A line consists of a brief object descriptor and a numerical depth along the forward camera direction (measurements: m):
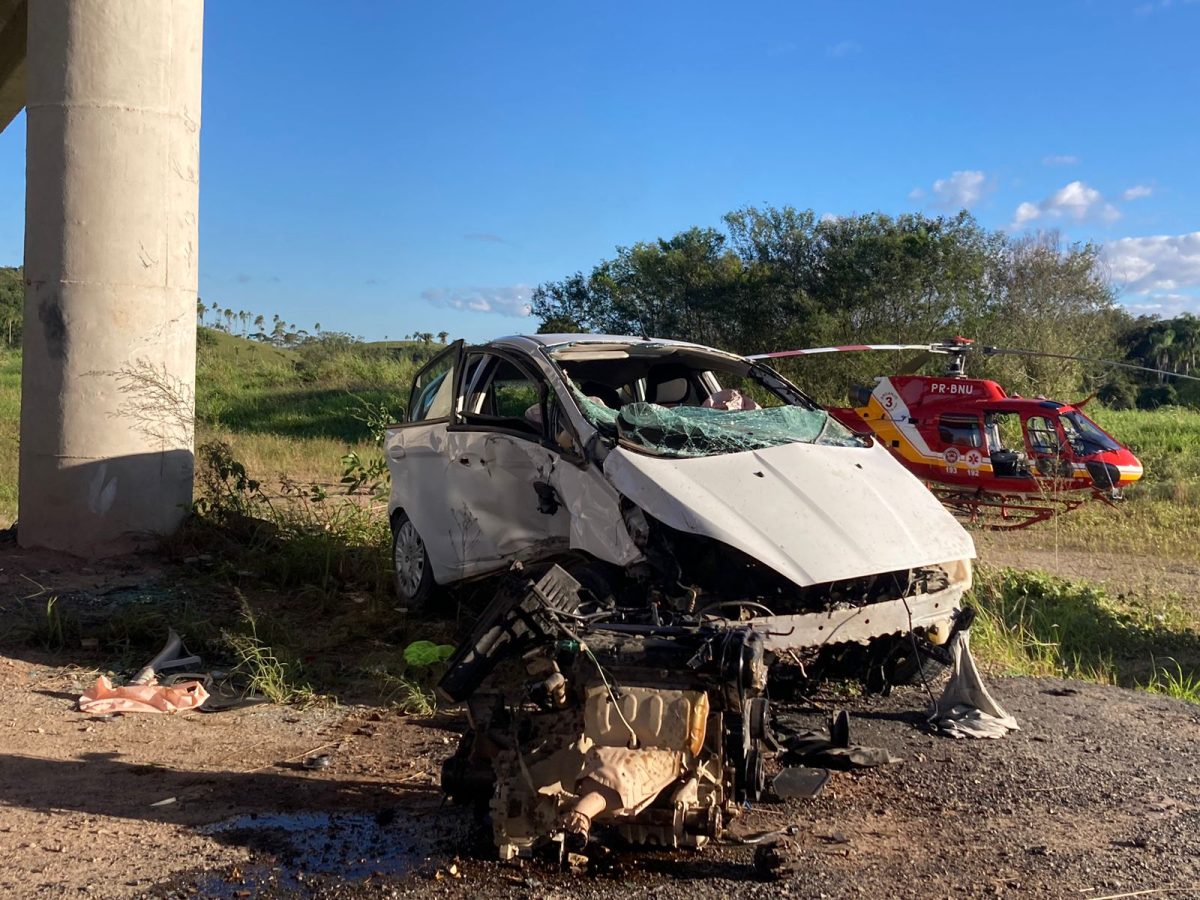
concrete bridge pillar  8.61
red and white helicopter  15.52
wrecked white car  4.75
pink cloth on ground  5.59
